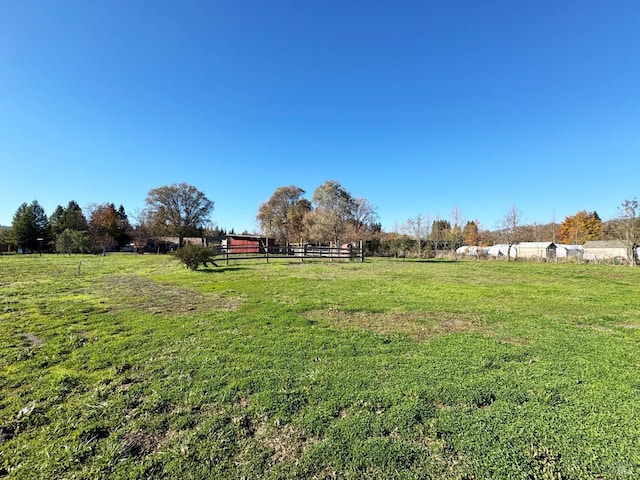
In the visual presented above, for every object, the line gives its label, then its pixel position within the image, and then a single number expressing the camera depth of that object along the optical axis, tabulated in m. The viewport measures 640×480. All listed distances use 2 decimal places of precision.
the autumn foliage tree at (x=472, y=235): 59.88
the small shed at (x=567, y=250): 37.51
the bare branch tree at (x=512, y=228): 36.50
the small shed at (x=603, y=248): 36.25
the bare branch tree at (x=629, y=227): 23.81
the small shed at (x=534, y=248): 41.06
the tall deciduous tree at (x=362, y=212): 41.16
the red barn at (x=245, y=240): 38.52
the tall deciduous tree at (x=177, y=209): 44.28
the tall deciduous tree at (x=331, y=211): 36.69
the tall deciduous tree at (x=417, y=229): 43.86
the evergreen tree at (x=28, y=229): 44.41
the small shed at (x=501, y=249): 44.00
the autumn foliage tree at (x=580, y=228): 53.44
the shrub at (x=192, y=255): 16.17
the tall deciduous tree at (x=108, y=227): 47.62
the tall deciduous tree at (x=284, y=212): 47.50
